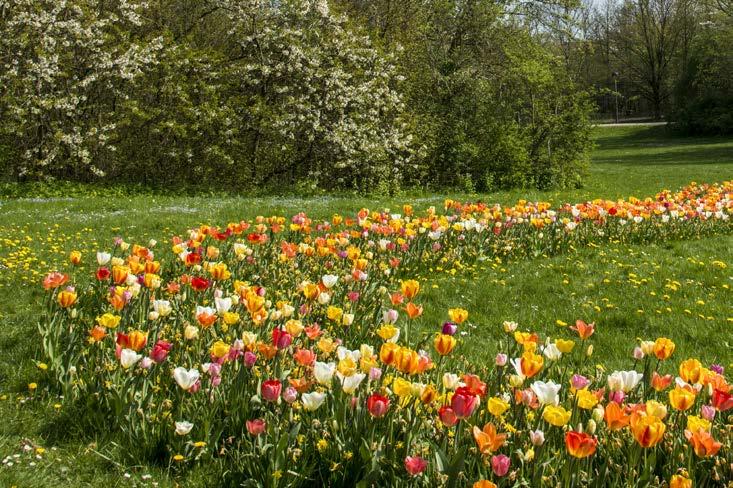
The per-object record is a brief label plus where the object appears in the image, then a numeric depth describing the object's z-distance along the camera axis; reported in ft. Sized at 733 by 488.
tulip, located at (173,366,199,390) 9.21
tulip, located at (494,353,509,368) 9.50
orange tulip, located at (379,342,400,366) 8.34
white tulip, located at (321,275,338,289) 13.06
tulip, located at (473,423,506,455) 7.17
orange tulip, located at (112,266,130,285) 12.99
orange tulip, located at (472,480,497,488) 6.64
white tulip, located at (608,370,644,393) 8.73
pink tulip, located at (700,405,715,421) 8.11
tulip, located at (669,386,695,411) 7.70
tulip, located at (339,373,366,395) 8.55
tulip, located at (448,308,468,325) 10.16
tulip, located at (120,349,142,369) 9.52
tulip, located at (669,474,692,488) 6.86
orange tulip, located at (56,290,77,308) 11.82
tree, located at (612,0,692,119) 171.94
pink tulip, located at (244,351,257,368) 9.80
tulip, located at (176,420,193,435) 8.85
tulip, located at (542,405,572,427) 7.22
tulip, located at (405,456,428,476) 7.09
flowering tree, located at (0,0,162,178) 51.98
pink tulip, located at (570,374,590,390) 8.50
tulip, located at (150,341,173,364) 9.82
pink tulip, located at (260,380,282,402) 8.36
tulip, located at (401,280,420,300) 11.81
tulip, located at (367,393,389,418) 7.93
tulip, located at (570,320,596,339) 10.03
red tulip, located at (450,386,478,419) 7.45
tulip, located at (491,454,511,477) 6.91
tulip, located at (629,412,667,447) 6.93
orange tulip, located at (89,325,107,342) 10.67
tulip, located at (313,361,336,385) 8.68
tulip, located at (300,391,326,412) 8.52
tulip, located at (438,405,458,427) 7.37
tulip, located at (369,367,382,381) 8.92
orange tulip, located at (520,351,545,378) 8.34
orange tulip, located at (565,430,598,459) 6.73
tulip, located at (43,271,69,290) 12.55
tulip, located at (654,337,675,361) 9.02
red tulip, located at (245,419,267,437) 8.23
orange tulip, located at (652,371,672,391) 9.00
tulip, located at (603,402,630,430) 7.37
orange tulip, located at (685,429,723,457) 6.86
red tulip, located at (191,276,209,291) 12.56
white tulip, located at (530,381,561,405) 7.91
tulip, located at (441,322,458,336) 10.18
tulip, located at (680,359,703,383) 8.49
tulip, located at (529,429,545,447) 7.68
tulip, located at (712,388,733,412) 7.98
